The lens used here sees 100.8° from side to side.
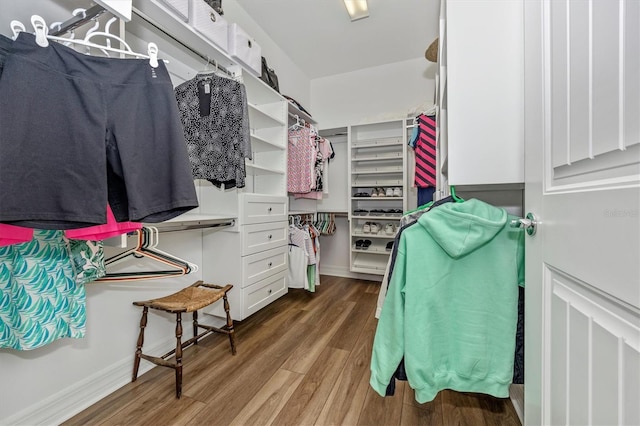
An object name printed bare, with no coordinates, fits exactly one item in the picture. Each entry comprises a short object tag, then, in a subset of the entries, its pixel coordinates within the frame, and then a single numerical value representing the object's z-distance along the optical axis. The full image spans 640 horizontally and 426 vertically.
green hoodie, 1.00
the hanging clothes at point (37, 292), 0.93
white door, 0.43
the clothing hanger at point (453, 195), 1.16
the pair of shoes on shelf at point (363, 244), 3.32
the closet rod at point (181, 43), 1.26
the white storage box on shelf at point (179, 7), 1.35
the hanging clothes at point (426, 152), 2.63
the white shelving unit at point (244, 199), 1.53
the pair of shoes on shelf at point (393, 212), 3.14
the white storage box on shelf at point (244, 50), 1.78
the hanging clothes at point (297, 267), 2.66
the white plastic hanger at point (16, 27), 0.76
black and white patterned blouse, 1.64
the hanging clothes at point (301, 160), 2.84
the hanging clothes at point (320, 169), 3.01
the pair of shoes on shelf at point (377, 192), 3.23
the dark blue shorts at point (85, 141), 0.70
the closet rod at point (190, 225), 1.42
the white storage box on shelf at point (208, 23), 1.50
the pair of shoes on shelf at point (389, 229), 3.15
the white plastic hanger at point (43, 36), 0.75
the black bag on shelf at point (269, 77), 2.32
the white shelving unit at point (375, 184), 3.15
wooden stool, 1.41
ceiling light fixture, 2.34
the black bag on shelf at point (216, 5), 1.75
